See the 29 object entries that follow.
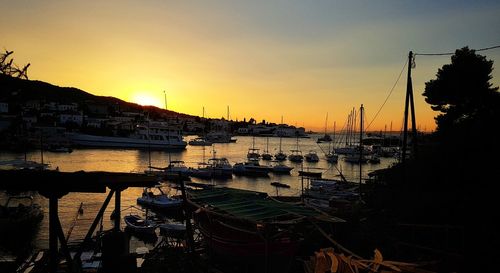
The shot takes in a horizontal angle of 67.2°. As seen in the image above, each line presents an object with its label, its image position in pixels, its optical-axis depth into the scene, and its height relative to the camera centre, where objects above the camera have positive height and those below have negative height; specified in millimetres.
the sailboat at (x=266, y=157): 86669 -5425
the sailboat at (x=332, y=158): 85375 -5441
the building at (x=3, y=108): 90988 +5493
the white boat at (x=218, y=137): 146625 -1660
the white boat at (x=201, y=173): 57281 -6164
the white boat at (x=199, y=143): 124362 -3434
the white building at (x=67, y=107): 149875 +9724
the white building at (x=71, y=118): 126850 +4472
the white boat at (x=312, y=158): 88250 -5637
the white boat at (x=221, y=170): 57875 -5809
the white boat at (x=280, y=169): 65500 -6194
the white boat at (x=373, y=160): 86688 -5843
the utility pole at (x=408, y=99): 21406 +2040
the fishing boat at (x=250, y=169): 63250 -6059
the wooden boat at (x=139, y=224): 25578 -6453
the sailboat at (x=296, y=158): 85750 -5552
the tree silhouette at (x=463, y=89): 28734 +3732
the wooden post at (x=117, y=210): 6422 -1367
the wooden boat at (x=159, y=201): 34031 -6349
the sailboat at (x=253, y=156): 82212 -5037
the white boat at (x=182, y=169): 55550 -5548
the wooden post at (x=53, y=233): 5582 -1564
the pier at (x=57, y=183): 5297 -778
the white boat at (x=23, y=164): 48209 -4407
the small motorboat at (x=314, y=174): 42131 -4644
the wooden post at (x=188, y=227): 7402 -1861
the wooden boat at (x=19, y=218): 24531 -5908
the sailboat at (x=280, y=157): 85188 -5311
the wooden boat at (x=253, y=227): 11070 -3164
